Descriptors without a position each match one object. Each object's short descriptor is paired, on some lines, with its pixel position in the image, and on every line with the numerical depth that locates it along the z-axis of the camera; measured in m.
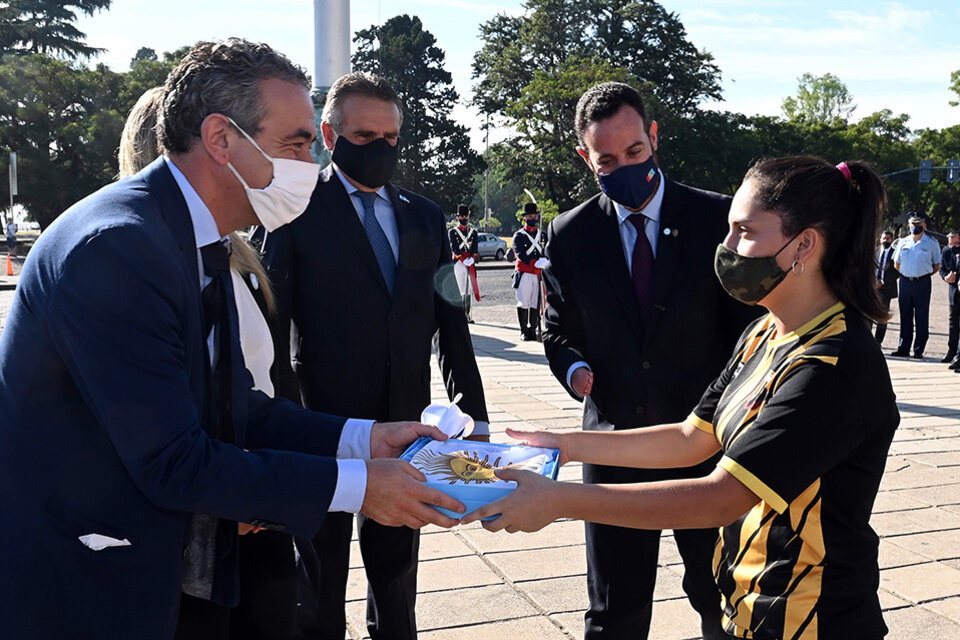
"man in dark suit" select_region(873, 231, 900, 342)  13.79
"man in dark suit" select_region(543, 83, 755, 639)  3.04
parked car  39.94
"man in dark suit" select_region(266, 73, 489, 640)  3.21
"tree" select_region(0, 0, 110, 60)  54.09
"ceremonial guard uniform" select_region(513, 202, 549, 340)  14.05
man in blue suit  1.74
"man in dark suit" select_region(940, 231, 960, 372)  12.02
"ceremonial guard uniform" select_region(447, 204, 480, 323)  15.48
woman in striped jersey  1.98
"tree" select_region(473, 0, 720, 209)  54.88
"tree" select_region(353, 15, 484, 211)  60.09
